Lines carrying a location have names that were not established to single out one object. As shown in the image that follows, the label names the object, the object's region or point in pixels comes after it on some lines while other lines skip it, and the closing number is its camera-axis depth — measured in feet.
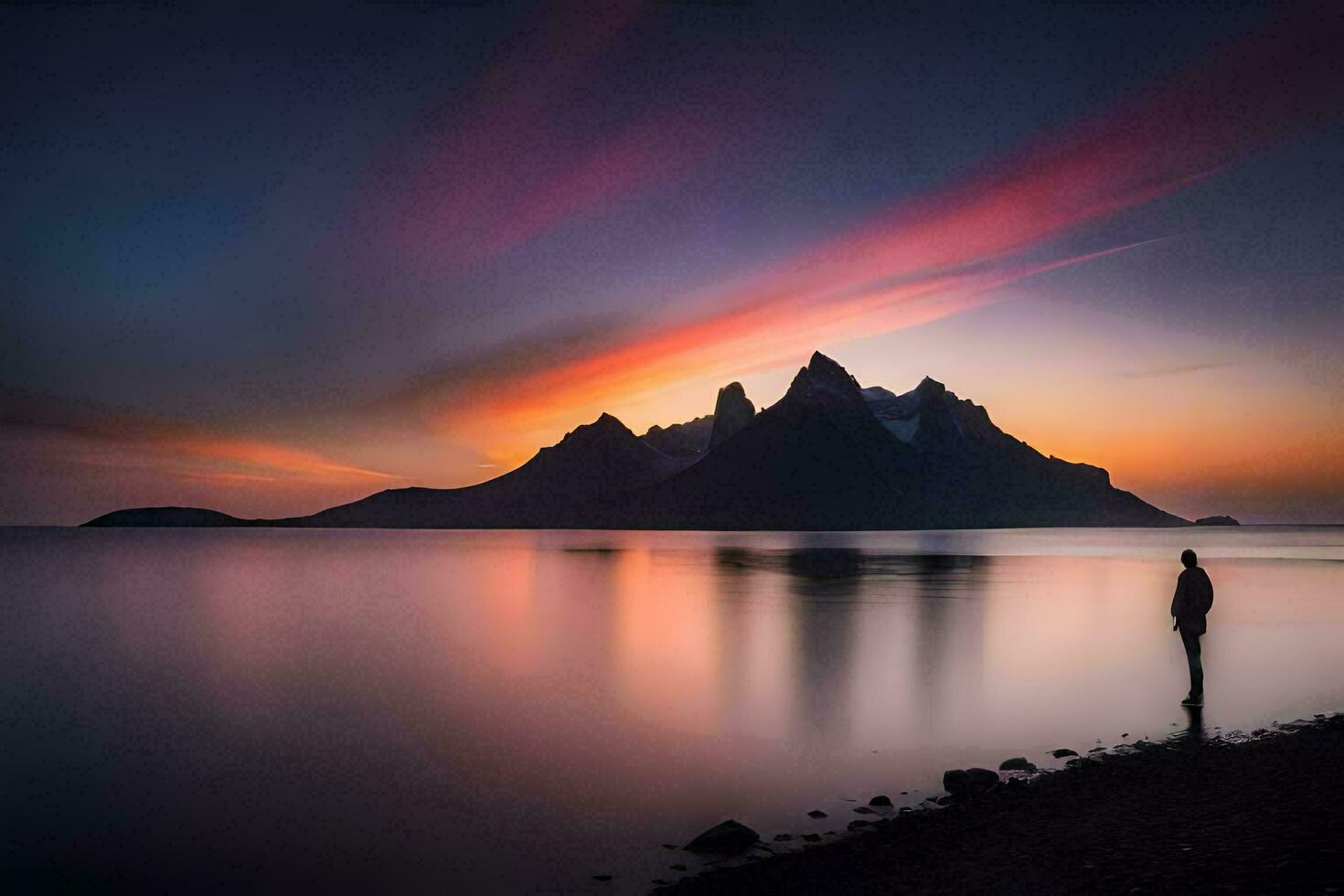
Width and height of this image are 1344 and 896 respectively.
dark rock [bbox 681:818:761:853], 45.16
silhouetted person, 69.82
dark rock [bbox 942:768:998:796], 52.49
